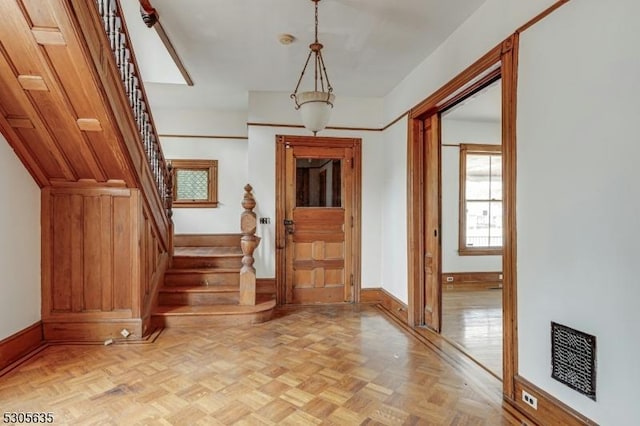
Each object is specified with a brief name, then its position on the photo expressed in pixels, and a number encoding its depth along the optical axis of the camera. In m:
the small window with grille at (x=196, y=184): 5.78
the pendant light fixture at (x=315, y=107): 2.72
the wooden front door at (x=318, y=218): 4.72
